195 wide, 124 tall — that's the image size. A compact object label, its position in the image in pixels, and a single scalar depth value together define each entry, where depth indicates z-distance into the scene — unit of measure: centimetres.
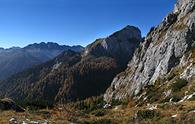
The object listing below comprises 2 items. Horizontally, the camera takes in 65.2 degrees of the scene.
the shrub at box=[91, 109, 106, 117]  1738
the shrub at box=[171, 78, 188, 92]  3157
